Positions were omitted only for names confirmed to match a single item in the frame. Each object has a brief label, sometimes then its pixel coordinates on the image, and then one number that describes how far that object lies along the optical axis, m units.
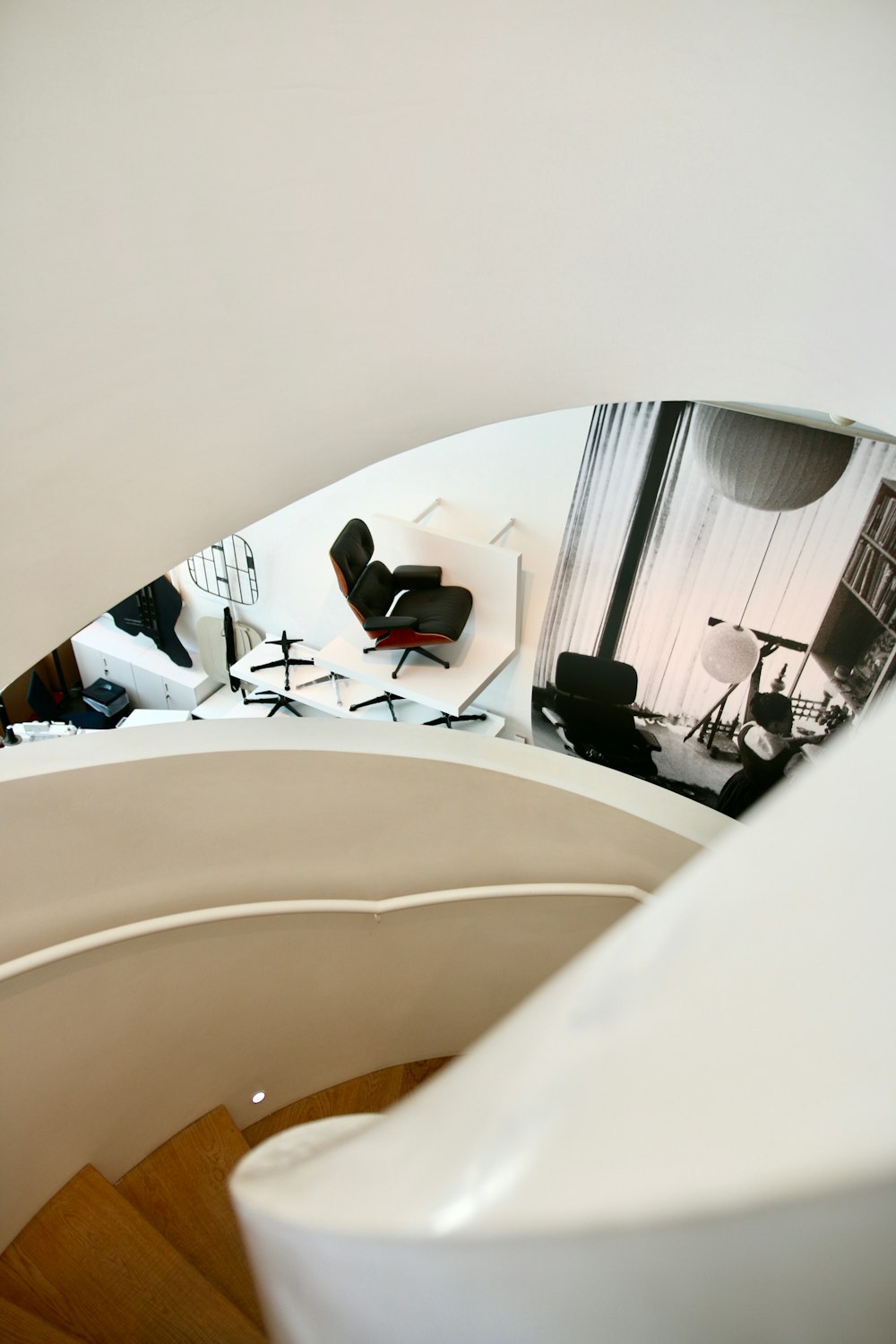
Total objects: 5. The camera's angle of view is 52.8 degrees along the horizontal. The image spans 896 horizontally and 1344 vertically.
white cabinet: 8.85
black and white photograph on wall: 5.31
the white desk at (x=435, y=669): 6.69
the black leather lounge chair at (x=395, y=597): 6.36
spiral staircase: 3.22
